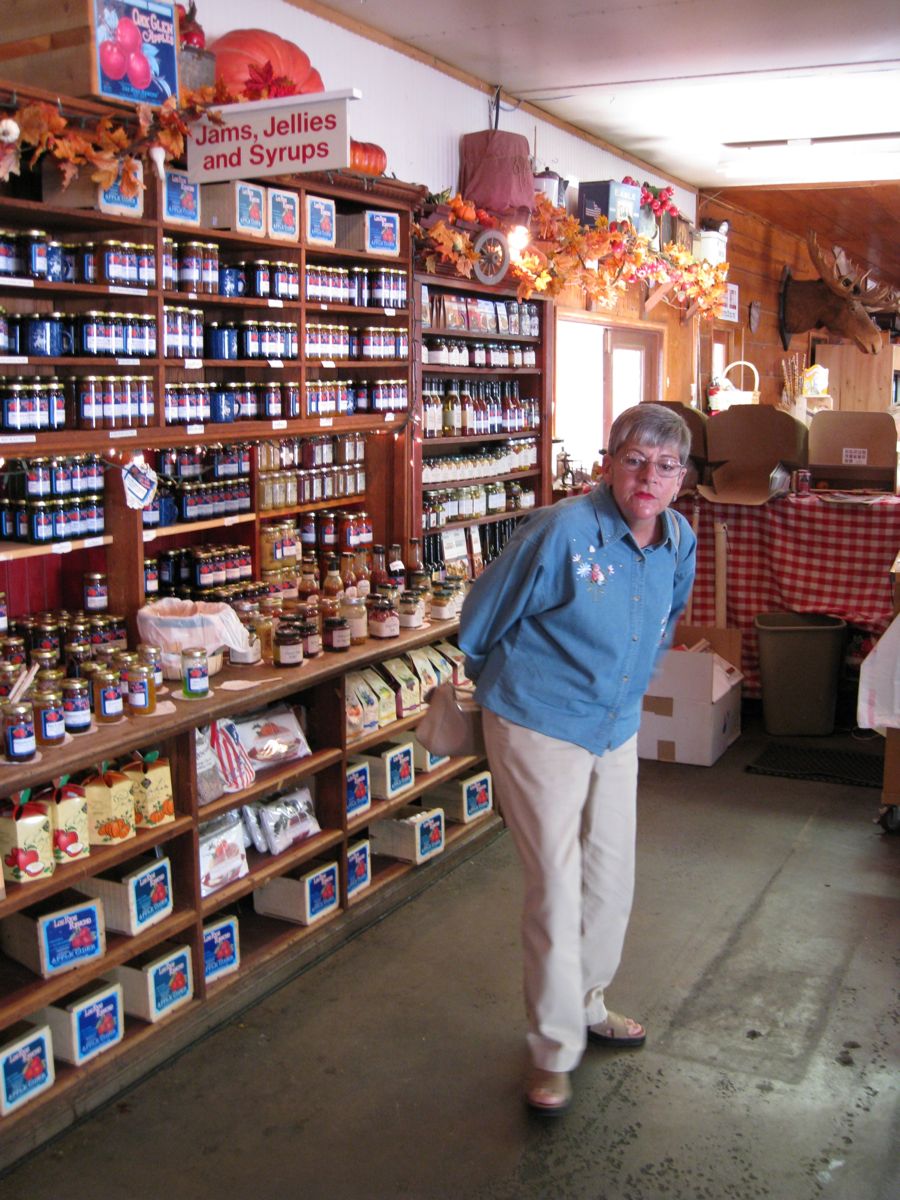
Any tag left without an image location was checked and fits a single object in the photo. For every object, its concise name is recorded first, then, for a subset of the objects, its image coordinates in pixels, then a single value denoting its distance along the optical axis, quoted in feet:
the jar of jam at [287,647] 12.99
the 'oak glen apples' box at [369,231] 16.08
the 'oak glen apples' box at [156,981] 10.89
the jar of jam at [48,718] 10.19
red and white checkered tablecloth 21.57
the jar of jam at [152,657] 11.73
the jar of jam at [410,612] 15.42
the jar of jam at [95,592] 12.71
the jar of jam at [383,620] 14.69
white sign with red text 11.40
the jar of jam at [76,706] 10.49
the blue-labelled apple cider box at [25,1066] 9.46
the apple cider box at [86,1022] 10.14
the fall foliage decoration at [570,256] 18.21
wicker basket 33.24
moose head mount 37.73
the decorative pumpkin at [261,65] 13.42
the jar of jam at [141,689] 11.09
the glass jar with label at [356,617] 14.46
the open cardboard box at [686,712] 19.65
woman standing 9.58
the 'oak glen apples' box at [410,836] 14.74
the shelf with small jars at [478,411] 18.86
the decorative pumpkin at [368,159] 15.49
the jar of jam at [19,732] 9.69
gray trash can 21.47
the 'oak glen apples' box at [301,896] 12.93
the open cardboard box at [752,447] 23.40
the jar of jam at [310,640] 13.52
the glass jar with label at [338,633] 13.84
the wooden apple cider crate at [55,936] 10.02
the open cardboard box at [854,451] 24.16
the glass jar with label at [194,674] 11.71
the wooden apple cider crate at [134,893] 10.75
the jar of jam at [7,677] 10.73
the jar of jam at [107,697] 10.83
